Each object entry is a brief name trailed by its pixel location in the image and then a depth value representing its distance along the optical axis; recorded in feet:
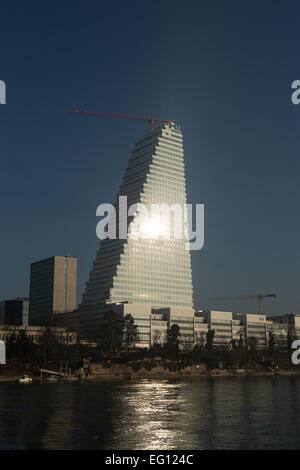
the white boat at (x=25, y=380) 549.54
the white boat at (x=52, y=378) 583.42
